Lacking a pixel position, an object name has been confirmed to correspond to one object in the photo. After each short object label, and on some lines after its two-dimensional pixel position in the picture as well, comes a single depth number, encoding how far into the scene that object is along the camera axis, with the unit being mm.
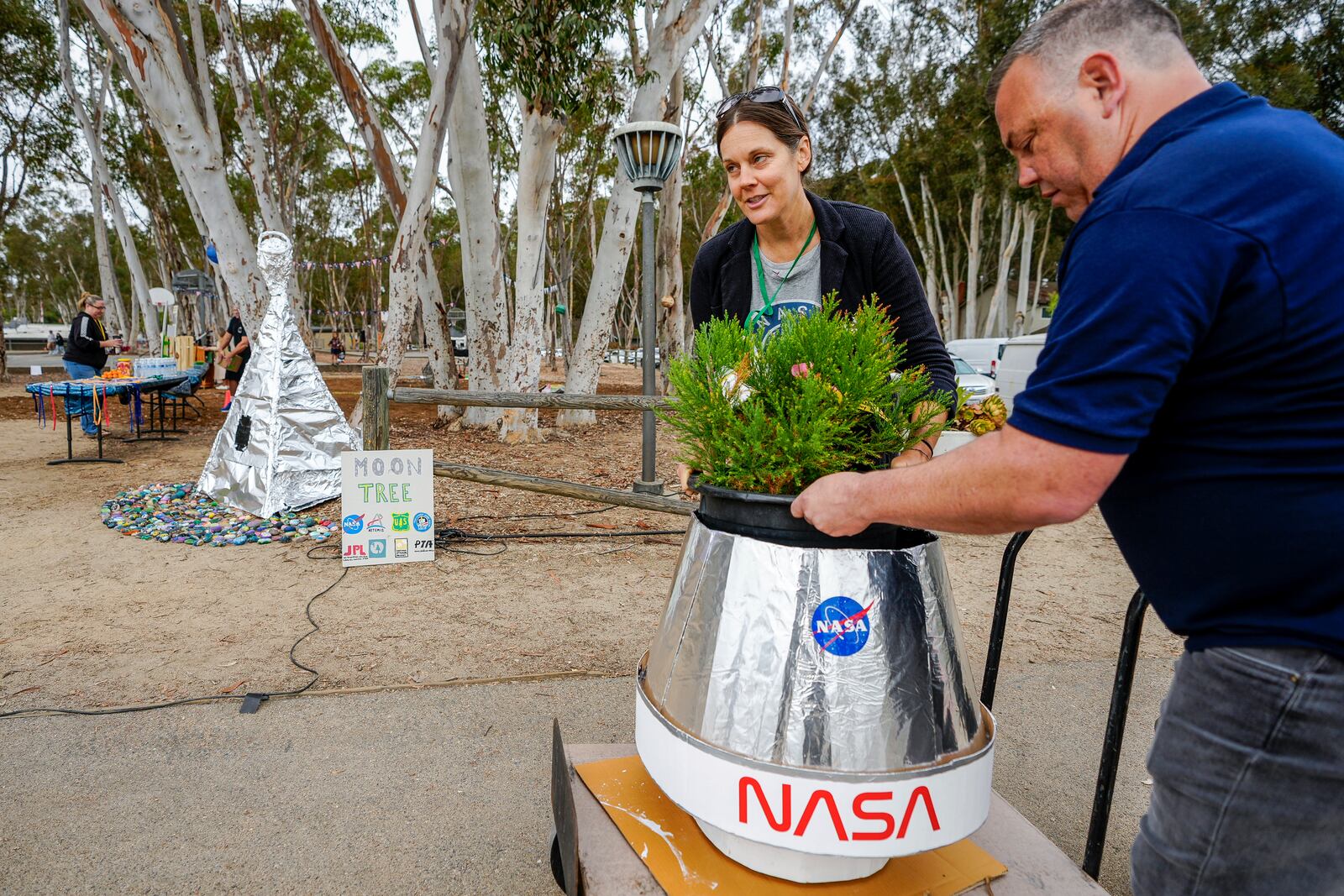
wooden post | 4879
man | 871
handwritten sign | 4777
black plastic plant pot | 1231
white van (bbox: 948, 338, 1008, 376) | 21484
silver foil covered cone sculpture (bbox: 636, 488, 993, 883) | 1212
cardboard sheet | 1358
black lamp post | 7250
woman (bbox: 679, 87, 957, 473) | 1786
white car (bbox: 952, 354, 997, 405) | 14645
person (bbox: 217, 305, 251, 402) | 10305
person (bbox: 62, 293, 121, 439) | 9891
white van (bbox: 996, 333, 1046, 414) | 16469
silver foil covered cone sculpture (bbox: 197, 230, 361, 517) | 6035
